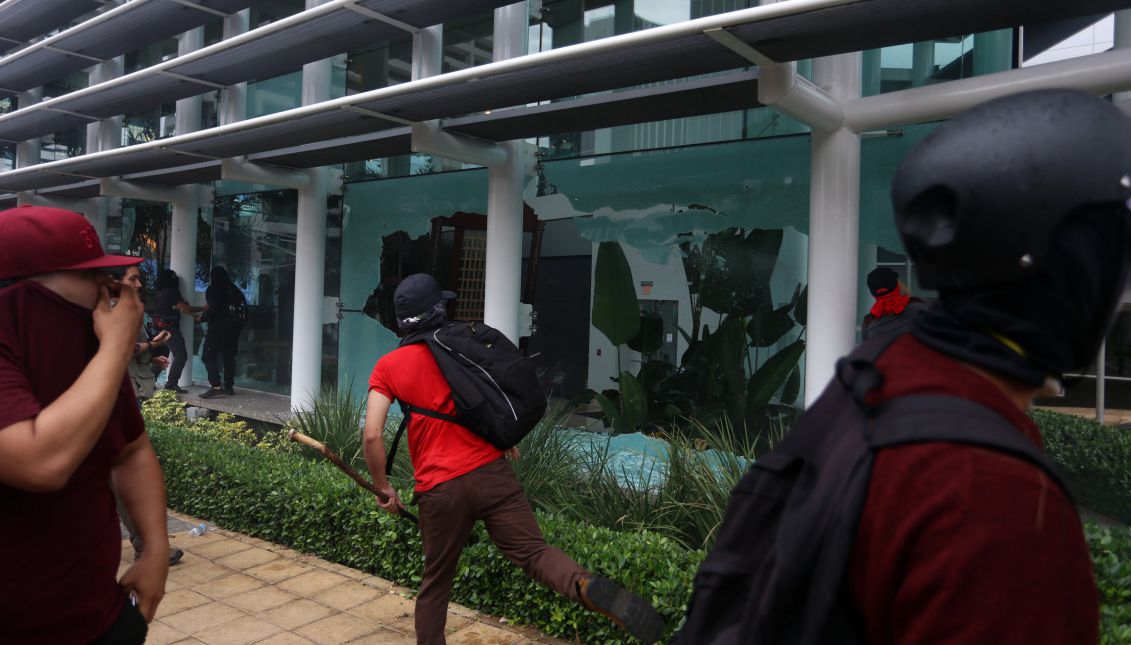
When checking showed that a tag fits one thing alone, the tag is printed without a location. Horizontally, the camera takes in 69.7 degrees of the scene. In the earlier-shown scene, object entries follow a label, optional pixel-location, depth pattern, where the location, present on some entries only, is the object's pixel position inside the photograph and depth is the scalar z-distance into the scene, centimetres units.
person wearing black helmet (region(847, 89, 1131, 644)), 91
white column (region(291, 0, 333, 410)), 962
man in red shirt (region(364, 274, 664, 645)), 379
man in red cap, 182
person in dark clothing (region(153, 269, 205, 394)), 1144
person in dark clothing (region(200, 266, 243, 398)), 1163
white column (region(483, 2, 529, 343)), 745
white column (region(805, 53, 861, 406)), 540
